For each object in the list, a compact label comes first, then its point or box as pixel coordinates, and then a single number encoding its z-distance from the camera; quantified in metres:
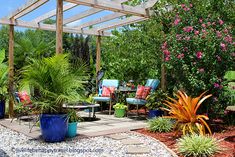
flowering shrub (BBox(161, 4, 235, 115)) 6.07
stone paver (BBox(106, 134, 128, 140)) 5.68
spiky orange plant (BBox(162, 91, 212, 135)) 5.63
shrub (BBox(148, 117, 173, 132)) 6.29
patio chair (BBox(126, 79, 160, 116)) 8.05
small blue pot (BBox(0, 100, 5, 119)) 8.16
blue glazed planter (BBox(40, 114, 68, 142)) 5.38
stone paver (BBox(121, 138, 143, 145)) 5.35
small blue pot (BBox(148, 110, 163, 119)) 7.79
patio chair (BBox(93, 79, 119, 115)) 9.05
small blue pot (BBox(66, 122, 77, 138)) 5.79
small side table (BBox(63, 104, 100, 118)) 6.62
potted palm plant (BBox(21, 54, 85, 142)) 5.40
